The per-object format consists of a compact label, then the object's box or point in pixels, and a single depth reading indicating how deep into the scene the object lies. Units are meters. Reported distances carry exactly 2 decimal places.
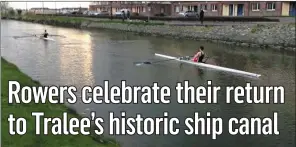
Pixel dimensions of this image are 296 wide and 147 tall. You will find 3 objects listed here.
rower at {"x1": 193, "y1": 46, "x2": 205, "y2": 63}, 26.31
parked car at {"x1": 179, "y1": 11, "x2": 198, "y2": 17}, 67.19
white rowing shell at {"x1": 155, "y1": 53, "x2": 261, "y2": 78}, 23.55
